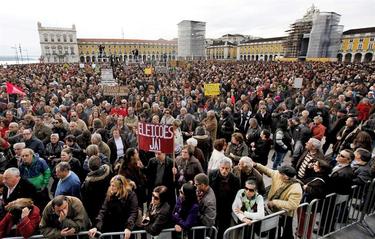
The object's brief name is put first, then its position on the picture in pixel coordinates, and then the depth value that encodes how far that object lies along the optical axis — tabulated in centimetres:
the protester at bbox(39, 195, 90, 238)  268
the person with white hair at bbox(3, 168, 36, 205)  314
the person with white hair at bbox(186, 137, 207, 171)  434
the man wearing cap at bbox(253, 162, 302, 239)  309
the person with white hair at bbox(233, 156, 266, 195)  349
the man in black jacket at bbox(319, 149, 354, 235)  338
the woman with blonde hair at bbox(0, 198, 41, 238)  265
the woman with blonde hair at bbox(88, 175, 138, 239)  300
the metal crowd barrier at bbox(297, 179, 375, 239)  347
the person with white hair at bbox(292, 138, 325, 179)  361
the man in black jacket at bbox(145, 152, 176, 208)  387
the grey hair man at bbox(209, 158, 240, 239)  334
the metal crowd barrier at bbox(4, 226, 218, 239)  285
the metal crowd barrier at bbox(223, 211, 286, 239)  304
